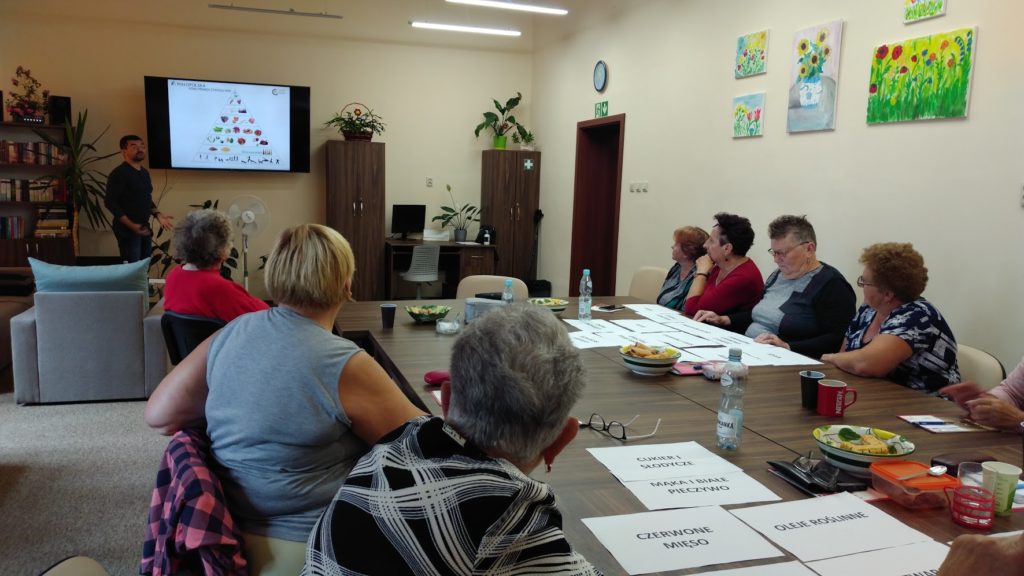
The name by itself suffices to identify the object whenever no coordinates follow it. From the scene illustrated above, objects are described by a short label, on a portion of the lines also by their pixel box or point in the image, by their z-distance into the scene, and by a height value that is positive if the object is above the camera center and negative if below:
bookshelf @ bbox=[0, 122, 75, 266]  6.67 -0.20
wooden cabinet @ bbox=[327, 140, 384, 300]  7.62 -0.11
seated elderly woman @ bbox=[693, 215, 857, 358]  3.34 -0.46
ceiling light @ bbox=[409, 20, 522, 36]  6.77 +1.64
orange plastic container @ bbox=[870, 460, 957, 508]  1.45 -0.58
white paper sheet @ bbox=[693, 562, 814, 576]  1.19 -0.63
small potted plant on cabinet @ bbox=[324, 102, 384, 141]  7.65 +0.76
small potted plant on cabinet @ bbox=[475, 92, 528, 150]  8.30 +0.86
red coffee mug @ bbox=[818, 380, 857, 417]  2.00 -0.55
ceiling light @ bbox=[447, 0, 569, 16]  5.90 +1.62
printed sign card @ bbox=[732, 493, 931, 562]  1.29 -0.62
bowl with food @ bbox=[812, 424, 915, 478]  1.59 -0.56
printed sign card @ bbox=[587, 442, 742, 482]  1.58 -0.61
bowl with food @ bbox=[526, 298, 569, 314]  3.65 -0.57
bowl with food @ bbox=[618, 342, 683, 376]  2.37 -0.54
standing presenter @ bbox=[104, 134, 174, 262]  6.29 -0.17
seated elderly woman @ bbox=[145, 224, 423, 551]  1.56 -0.49
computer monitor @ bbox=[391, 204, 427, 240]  8.11 -0.30
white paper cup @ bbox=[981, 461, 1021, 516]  1.39 -0.54
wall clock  6.93 +1.22
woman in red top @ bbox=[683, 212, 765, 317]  3.88 -0.40
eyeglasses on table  1.82 -0.61
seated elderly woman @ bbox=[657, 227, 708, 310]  4.31 -0.36
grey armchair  4.02 -0.98
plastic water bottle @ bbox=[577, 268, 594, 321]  3.50 -0.51
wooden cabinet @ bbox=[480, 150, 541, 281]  8.17 -0.09
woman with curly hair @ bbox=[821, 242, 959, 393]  2.46 -0.44
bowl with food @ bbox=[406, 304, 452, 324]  3.24 -0.56
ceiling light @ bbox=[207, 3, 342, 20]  7.02 +1.84
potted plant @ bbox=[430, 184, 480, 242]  8.47 -0.27
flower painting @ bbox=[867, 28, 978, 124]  3.49 +0.69
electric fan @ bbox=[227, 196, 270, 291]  6.56 -0.27
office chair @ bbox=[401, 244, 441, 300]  7.52 -0.78
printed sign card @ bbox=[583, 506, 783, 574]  1.22 -0.62
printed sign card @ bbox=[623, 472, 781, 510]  1.45 -0.62
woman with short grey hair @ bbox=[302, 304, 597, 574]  0.93 -0.40
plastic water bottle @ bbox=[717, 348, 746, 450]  1.71 -0.51
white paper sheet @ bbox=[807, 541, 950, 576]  1.21 -0.63
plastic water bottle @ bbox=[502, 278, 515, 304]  3.22 -0.47
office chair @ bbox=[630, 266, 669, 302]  4.80 -0.58
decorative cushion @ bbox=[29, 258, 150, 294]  4.03 -0.56
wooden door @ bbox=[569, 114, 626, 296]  7.42 -0.02
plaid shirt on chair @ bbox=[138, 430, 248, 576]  1.41 -0.70
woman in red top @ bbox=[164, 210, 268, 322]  3.09 -0.41
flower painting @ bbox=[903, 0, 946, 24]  3.60 +1.04
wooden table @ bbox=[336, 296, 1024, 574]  1.42 -0.61
